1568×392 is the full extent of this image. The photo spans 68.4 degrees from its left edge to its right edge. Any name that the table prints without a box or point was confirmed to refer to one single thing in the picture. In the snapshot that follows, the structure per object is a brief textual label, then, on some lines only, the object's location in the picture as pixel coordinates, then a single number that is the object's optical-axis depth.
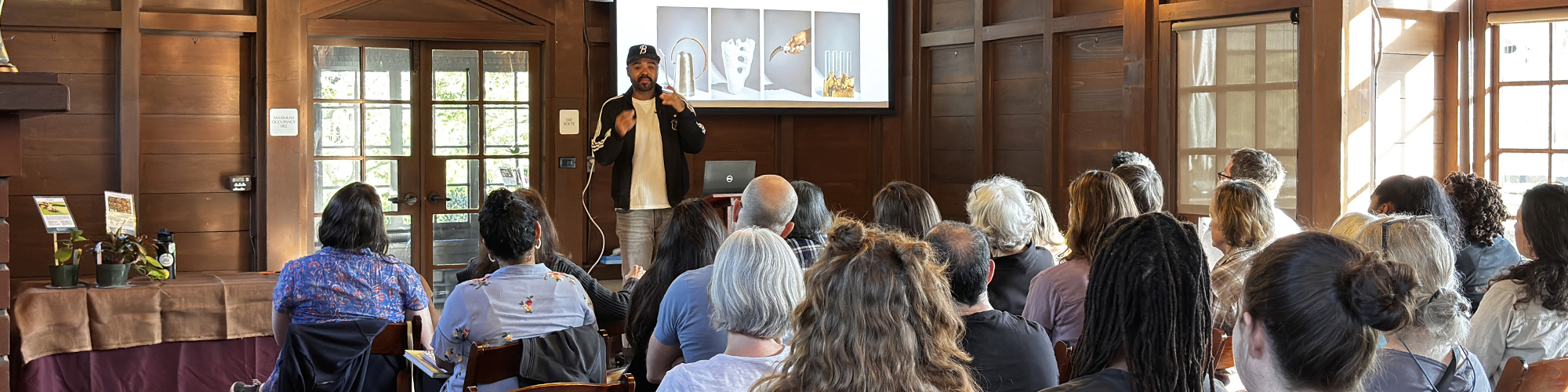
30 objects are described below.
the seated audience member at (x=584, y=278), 3.31
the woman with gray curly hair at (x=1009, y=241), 3.23
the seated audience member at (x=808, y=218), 3.69
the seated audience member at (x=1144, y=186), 3.91
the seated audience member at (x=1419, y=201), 3.54
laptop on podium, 6.39
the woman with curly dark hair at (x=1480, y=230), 3.51
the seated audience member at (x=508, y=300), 2.80
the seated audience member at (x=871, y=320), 1.58
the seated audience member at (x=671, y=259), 3.04
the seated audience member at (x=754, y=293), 2.11
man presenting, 5.47
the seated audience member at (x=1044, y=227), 3.81
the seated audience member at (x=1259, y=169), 4.64
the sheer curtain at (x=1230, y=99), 5.50
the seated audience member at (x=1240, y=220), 3.17
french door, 6.30
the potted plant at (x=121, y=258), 4.41
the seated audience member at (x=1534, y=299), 2.64
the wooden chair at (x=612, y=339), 3.07
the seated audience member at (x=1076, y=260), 2.80
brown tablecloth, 4.19
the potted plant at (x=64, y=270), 4.32
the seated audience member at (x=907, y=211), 3.72
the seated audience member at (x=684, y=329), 2.61
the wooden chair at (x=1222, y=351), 2.41
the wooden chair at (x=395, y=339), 3.19
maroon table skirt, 4.28
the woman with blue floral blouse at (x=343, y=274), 3.33
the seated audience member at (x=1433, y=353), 1.90
